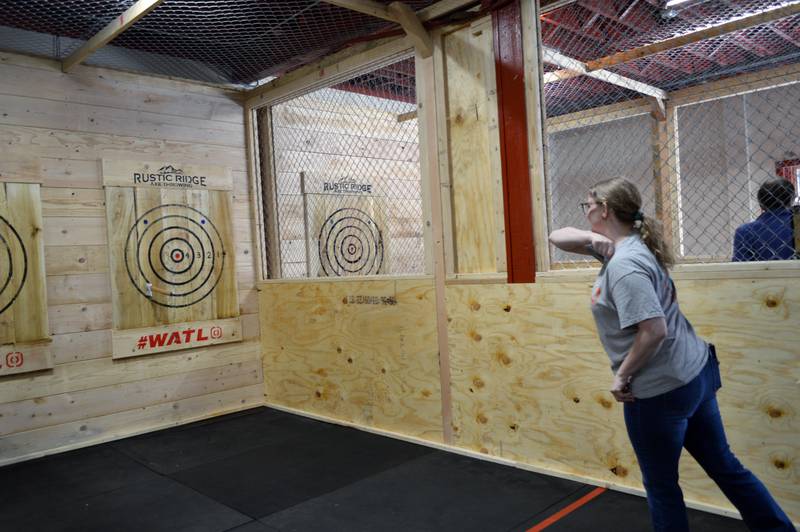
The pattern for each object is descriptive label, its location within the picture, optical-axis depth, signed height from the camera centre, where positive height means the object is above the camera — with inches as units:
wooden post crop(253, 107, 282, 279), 181.0 +18.0
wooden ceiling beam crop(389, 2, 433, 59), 124.2 +45.1
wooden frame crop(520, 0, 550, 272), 113.3 +21.8
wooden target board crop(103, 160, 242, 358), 156.9 +2.8
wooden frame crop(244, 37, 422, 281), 141.7 +44.4
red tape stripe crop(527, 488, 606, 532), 93.9 -40.8
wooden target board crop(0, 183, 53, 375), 140.1 -1.7
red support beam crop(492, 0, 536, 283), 115.5 +19.4
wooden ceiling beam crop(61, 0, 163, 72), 118.9 +48.5
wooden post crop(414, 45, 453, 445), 130.7 +11.1
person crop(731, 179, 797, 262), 101.4 +0.7
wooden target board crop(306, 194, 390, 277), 186.2 +6.6
